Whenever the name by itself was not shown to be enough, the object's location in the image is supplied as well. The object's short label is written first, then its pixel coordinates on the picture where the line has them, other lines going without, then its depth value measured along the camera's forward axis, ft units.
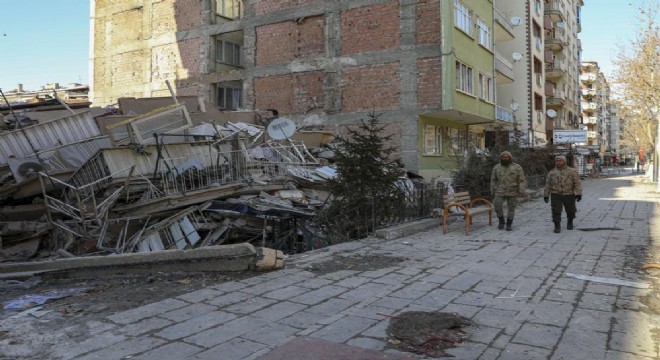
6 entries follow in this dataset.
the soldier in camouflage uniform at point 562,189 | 34.06
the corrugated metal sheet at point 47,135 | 39.81
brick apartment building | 67.77
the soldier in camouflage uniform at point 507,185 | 34.96
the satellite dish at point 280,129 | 46.24
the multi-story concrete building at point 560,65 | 151.87
